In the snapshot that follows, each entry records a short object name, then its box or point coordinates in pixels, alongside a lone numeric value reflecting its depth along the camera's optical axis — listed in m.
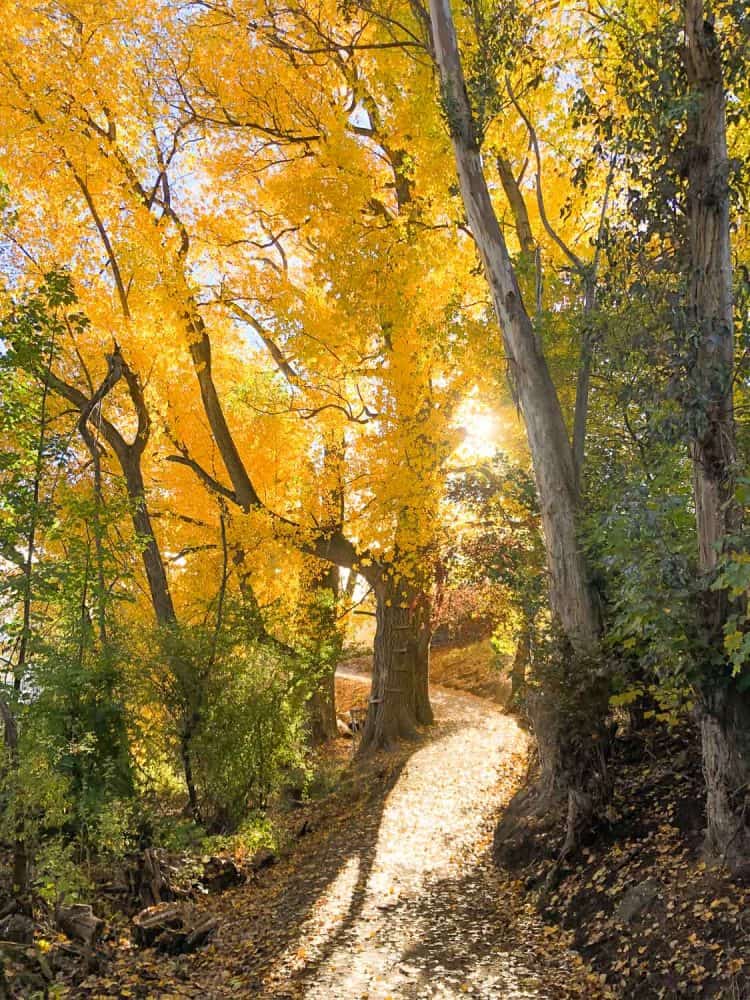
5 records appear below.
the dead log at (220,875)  7.05
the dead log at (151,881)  6.16
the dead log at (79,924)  4.83
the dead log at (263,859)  7.59
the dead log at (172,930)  5.32
